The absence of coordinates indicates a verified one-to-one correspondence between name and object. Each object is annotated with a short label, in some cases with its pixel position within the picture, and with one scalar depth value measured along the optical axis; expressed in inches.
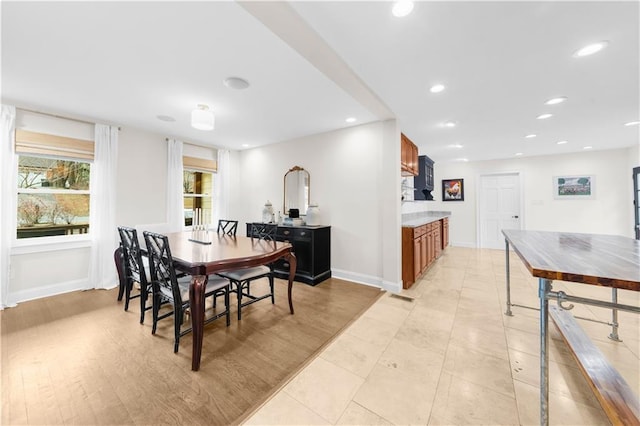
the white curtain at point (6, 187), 110.3
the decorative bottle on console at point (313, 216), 153.5
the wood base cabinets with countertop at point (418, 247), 133.0
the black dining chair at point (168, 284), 74.7
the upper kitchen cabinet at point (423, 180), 215.8
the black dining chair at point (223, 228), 147.0
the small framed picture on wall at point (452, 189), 257.6
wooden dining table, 69.2
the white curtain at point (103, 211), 136.0
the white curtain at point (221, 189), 199.8
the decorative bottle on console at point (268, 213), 172.9
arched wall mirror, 167.9
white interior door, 234.8
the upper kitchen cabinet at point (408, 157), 154.9
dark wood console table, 141.8
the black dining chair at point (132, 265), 90.7
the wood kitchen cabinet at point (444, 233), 217.0
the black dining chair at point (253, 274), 97.0
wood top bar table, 43.4
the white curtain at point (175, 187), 165.8
